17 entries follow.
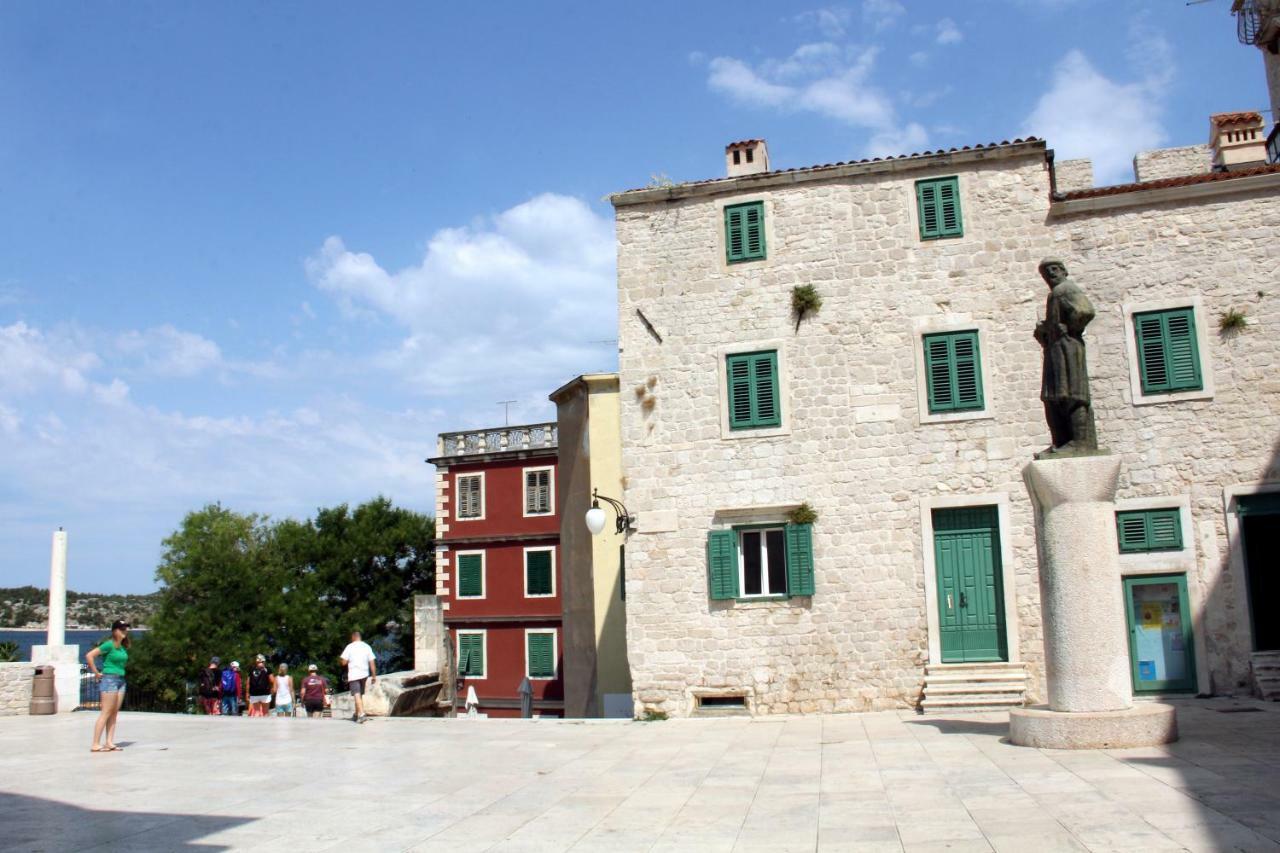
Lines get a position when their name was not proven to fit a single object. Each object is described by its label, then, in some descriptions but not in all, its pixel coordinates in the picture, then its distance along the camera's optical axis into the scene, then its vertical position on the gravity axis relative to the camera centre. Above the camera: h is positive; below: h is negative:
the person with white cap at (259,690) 21.03 -1.48
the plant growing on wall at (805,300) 16.47 +4.60
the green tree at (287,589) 47.97 +1.17
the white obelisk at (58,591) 18.55 +0.53
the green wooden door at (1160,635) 15.03 -0.68
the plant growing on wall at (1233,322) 15.29 +3.77
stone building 15.20 +2.48
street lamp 16.31 +1.31
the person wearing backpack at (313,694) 21.12 -1.61
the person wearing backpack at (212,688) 22.78 -1.55
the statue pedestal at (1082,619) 10.36 -0.30
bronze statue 11.33 +2.36
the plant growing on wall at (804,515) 15.98 +1.24
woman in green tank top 13.00 -0.70
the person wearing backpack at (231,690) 23.89 -1.66
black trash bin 18.45 -1.26
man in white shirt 16.88 -0.91
